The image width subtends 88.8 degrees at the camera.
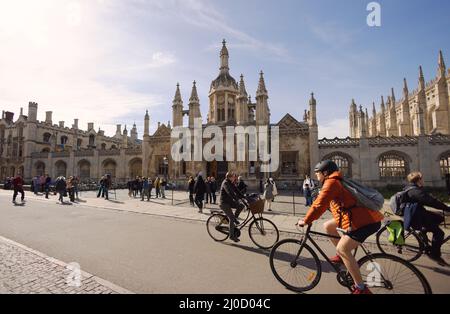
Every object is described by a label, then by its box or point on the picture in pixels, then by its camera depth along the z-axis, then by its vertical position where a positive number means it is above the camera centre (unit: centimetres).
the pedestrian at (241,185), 1244 -58
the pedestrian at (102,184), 1722 -67
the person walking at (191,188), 1414 -84
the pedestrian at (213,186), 1591 -80
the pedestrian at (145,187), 1630 -87
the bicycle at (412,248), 489 -174
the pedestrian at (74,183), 1640 -58
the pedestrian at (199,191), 1153 -84
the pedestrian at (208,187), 1466 -81
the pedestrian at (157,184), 1831 -74
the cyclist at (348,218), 314 -63
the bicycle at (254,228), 611 -151
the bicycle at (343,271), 295 -142
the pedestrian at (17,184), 1473 -58
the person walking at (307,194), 1316 -115
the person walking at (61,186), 1513 -71
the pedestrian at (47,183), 1784 -60
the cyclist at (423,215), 459 -86
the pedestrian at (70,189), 1592 -97
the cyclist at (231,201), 619 -73
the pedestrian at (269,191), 1171 -88
